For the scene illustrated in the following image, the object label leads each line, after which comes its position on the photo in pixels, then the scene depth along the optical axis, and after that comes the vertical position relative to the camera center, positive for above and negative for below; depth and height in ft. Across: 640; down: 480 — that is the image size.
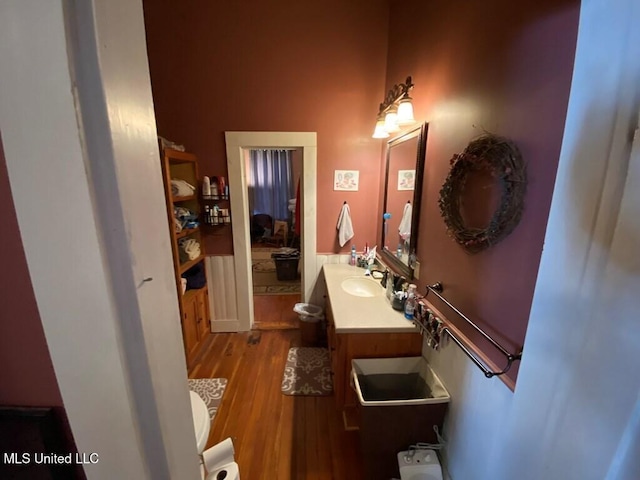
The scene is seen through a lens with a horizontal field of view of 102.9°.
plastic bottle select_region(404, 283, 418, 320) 4.92 -2.07
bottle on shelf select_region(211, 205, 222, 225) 8.13 -0.74
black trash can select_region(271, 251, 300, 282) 13.46 -3.80
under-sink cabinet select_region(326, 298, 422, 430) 4.85 -2.90
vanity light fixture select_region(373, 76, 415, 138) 4.99 +1.74
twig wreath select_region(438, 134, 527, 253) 2.69 +0.09
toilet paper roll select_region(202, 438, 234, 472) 3.75 -3.85
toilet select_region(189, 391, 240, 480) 3.58 -3.86
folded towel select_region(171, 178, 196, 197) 6.89 +0.08
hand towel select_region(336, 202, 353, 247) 8.19 -1.05
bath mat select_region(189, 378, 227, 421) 6.06 -4.97
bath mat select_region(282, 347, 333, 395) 6.48 -4.89
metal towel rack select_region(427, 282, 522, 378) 2.67 -1.67
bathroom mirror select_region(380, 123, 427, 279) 5.15 -0.10
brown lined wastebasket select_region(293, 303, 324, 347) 8.20 -4.21
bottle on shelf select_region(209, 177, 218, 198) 7.97 +0.14
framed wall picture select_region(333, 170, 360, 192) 8.12 +0.41
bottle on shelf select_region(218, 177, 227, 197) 7.97 +0.14
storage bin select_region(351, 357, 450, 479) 3.93 -3.57
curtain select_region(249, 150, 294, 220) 18.35 +0.72
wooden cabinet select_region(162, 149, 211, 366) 6.77 -1.87
